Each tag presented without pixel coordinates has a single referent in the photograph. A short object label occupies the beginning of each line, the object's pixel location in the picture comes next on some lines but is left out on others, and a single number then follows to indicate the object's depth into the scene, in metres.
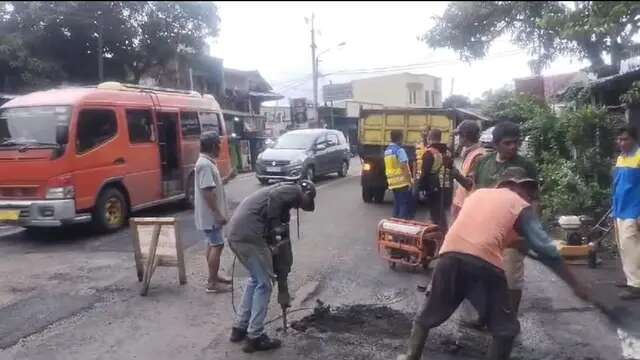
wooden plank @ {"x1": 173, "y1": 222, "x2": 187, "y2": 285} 6.15
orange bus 8.59
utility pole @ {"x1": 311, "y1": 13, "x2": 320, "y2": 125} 32.89
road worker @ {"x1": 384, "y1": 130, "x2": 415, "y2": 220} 8.39
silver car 16.23
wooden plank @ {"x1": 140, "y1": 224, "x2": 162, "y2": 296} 6.11
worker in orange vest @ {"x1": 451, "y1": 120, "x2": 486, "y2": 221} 5.21
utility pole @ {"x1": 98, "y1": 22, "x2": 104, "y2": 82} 10.61
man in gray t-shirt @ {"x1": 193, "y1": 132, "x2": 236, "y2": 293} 5.97
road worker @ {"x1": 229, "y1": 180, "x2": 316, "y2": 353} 4.49
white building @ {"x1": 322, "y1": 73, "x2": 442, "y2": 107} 41.31
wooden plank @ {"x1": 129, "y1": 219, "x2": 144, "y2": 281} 6.31
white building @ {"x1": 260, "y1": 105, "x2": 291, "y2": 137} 34.71
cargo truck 12.50
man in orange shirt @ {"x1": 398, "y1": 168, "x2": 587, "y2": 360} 3.48
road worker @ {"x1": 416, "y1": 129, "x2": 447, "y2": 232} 7.47
